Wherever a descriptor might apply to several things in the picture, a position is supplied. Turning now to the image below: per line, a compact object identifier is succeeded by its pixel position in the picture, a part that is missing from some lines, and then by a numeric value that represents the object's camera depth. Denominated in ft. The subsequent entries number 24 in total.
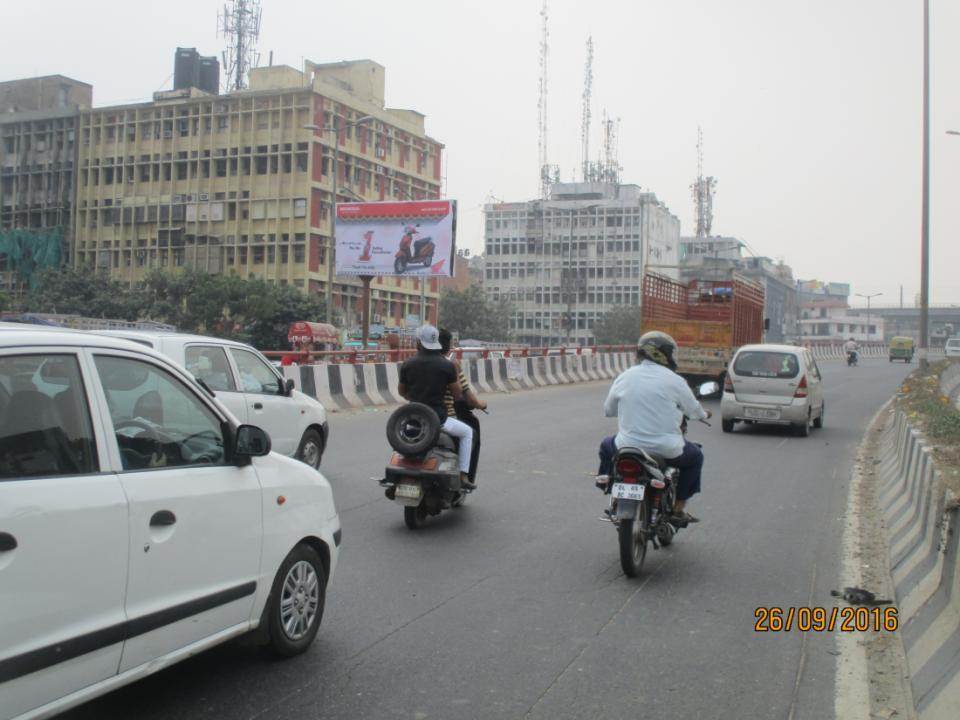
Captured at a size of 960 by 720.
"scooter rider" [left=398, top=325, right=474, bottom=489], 26.73
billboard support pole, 109.29
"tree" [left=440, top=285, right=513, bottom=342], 277.23
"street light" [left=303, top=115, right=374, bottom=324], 123.92
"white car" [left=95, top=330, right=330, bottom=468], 30.48
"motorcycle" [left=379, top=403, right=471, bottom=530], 25.35
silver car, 53.01
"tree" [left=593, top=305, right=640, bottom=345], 310.24
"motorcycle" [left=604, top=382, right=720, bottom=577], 20.66
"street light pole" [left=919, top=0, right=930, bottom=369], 81.05
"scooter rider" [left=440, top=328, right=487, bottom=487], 27.58
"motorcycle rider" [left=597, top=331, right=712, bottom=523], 22.20
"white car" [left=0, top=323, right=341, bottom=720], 10.11
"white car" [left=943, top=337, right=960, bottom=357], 212.02
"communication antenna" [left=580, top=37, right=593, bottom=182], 369.71
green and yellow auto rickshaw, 229.66
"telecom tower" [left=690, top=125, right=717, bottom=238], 495.41
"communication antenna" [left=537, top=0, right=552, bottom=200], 343.96
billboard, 112.37
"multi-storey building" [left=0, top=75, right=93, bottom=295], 232.73
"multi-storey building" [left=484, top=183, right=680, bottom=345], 385.70
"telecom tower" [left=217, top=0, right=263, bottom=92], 284.61
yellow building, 221.46
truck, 82.02
